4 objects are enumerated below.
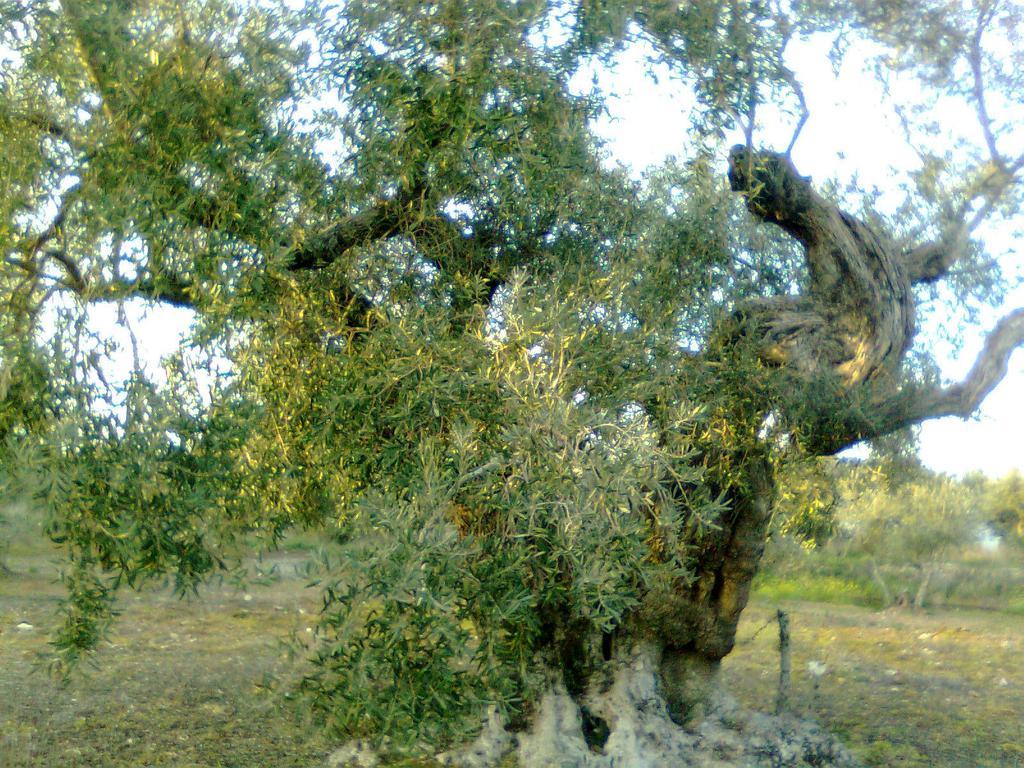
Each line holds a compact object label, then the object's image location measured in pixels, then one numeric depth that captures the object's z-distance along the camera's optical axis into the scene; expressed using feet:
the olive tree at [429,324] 15.81
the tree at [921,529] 74.23
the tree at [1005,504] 85.76
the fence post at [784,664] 29.45
